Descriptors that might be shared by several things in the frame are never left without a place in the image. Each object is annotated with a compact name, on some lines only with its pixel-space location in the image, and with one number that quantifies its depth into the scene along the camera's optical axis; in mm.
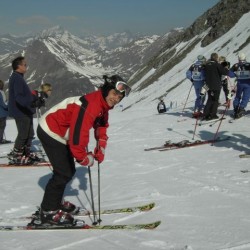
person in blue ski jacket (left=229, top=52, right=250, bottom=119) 16795
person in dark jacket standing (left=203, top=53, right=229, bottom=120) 17453
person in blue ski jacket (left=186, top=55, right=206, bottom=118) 18938
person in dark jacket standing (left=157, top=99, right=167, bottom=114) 29825
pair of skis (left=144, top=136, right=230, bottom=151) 13641
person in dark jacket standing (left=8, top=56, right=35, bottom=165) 10969
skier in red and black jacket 6043
